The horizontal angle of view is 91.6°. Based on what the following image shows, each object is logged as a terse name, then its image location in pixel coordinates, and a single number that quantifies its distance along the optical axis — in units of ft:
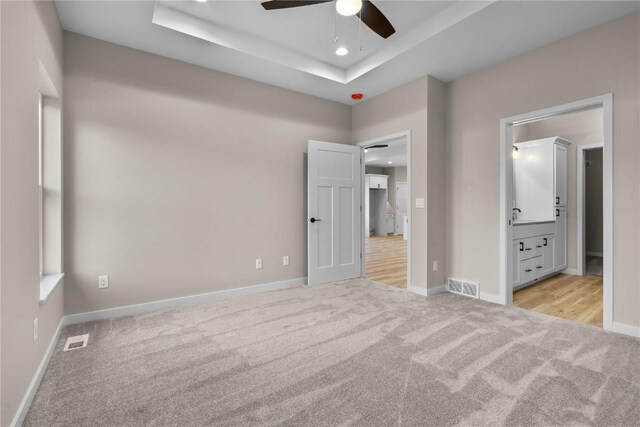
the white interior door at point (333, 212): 13.98
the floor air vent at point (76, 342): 7.81
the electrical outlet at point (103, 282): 9.73
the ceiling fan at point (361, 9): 6.64
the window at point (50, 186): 8.64
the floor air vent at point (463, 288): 12.01
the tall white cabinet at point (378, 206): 36.83
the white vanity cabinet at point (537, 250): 12.78
